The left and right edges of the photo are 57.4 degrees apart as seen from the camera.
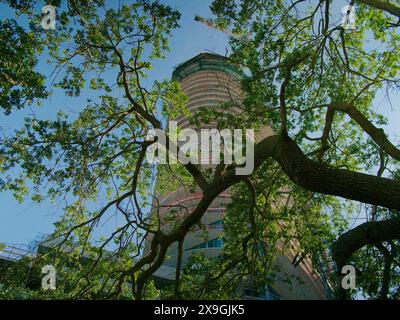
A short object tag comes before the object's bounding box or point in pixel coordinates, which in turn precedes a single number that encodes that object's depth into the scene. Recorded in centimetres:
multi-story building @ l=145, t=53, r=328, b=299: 3712
